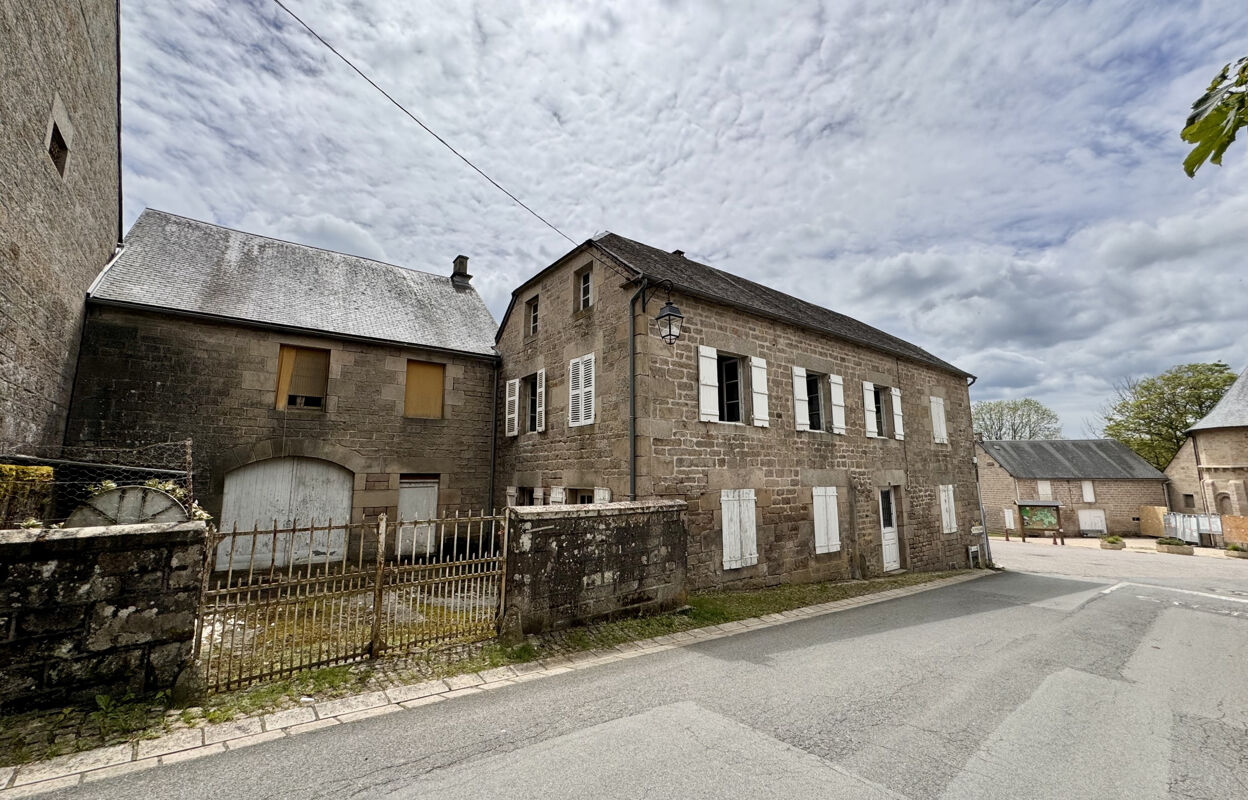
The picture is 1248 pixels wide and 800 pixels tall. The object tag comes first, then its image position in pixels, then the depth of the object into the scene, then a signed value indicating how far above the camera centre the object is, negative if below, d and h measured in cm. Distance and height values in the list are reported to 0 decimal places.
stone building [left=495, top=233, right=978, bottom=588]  845 +126
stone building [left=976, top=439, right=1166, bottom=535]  2981 -9
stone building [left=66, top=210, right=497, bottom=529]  906 +217
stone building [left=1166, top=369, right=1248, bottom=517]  2506 +110
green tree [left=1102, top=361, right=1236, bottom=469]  3158 +480
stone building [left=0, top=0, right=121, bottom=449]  585 +406
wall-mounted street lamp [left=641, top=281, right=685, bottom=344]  755 +253
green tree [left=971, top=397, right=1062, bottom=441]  4228 +522
